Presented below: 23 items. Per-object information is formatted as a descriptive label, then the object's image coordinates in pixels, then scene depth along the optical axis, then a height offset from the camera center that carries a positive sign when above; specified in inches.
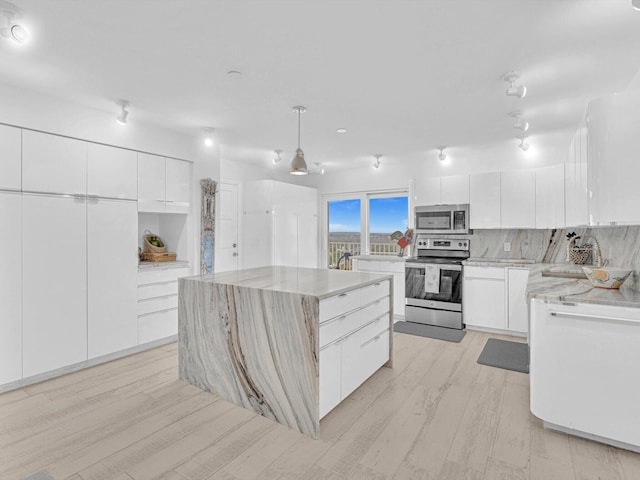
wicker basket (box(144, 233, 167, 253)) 163.8 -4.0
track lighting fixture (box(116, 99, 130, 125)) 124.8 +47.5
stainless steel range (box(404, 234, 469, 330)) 182.4 -25.2
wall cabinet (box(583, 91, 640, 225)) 78.8 +19.1
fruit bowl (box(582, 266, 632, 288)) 94.9 -10.4
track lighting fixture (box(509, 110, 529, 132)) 132.6 +47.6
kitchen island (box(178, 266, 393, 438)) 88.4 -28.8
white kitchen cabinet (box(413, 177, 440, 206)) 201.2 +28.1
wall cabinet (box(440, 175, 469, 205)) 192.7 +28.1
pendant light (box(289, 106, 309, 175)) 128.3 +28.0
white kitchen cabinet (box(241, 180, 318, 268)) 218.5 +9.0
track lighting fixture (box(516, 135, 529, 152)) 167.1 +47.8
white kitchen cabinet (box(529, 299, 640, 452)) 78.5 -31.3
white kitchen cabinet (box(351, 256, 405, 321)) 199.3 -19.0
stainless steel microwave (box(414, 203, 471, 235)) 194.2 +11.3
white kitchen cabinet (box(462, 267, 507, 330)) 172.7 -29.9
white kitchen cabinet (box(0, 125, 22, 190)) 111.0 +26.0
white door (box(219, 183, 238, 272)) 218.1 +8.7
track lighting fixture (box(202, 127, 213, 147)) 157.3 +49.2
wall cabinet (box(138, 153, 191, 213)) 150.6 +25.0
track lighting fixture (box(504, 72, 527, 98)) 99.0 +43.6
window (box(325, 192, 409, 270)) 232.7 +10.4
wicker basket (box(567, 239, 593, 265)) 145.7 -5.9
